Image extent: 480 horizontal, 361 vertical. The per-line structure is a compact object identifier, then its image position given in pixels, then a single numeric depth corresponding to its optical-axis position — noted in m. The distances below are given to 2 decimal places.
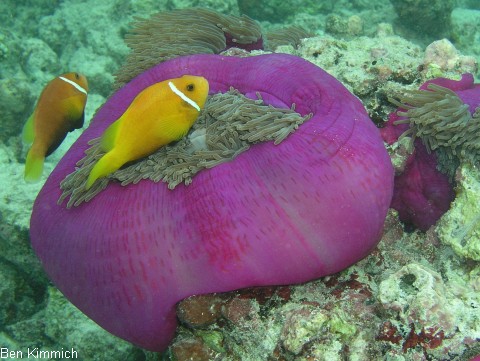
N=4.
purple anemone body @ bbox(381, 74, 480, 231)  0.34
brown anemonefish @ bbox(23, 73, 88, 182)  0.37
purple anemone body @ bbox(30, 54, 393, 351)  0.25
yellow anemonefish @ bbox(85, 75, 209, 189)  0.28
